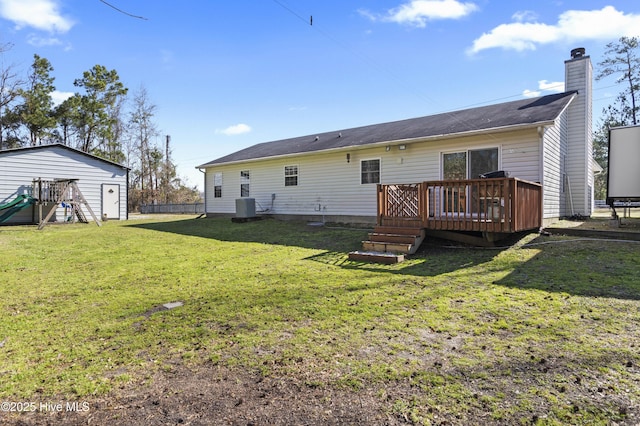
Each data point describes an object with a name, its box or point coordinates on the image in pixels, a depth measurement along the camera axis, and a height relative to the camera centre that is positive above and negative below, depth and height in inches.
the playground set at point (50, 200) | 565.9 +18.3
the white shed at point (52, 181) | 581.9 +54.6
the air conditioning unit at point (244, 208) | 559.8 +1.5
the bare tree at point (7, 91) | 1044.5 +368.6
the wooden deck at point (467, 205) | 264.2 +1.5
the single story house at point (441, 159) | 370.3 +63.9
